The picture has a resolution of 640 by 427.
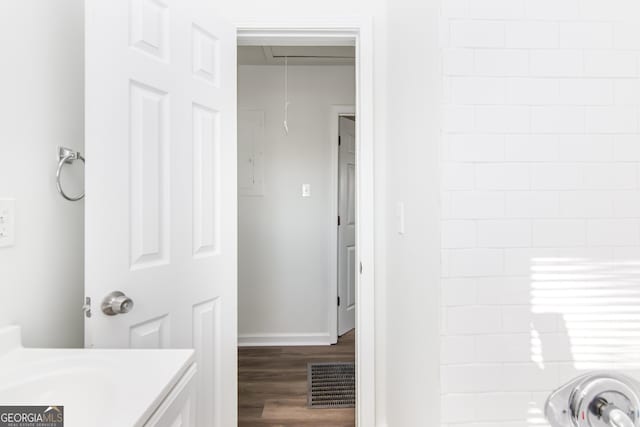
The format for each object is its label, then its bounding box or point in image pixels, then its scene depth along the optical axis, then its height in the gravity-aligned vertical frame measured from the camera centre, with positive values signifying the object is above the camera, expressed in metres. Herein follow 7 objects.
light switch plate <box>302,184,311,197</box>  2.99 +0.18
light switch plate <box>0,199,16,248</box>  0.91 -0.03
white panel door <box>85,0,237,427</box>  1.05 +0.10
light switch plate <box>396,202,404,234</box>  1.28 -0.02
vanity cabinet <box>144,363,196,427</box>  0.71 -0.46
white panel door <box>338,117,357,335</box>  3.11 -0.16
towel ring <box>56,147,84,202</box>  1.07 +0.17
